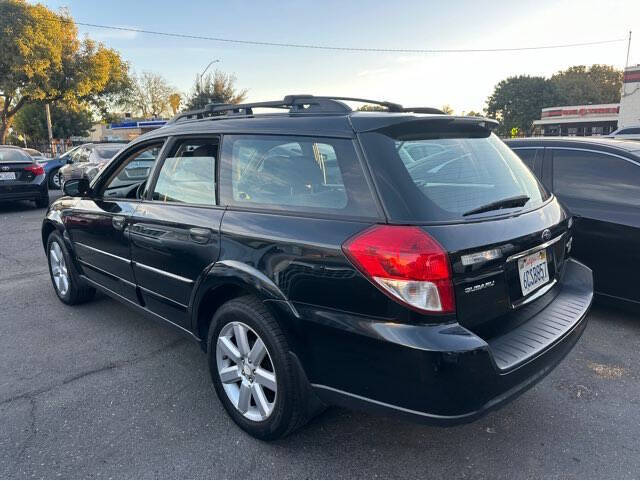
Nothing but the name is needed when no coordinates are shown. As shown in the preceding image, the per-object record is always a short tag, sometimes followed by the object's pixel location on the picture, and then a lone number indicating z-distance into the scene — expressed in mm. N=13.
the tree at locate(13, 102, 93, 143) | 50594
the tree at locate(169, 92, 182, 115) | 66338
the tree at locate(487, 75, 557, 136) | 65562
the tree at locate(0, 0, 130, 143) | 24547
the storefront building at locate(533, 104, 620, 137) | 50062
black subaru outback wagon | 1984
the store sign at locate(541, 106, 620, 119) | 49594
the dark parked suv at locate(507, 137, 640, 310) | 3885
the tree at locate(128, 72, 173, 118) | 67500
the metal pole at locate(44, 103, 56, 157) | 35312
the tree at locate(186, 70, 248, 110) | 39844
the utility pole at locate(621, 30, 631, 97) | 34031
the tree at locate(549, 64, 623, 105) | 65062
